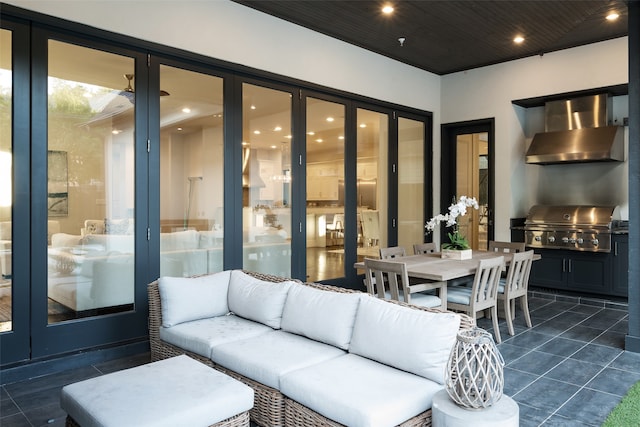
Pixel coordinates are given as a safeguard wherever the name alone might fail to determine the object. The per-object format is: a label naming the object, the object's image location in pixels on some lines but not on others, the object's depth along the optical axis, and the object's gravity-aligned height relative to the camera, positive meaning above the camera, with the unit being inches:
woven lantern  71.6 -25.8
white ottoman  73.5 -32.6
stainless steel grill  222.8 -7.8
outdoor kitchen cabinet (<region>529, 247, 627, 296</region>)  221.8 -31.0
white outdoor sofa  82.7 -31.6
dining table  148.3 -19.6
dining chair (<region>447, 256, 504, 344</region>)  153.6 -29.8
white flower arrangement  182.4 -3.1
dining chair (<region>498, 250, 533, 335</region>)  170.4 -28.2
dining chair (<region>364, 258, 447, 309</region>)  144.6 -24.9
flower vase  182.2 -17.1
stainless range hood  226.4 +40.0
